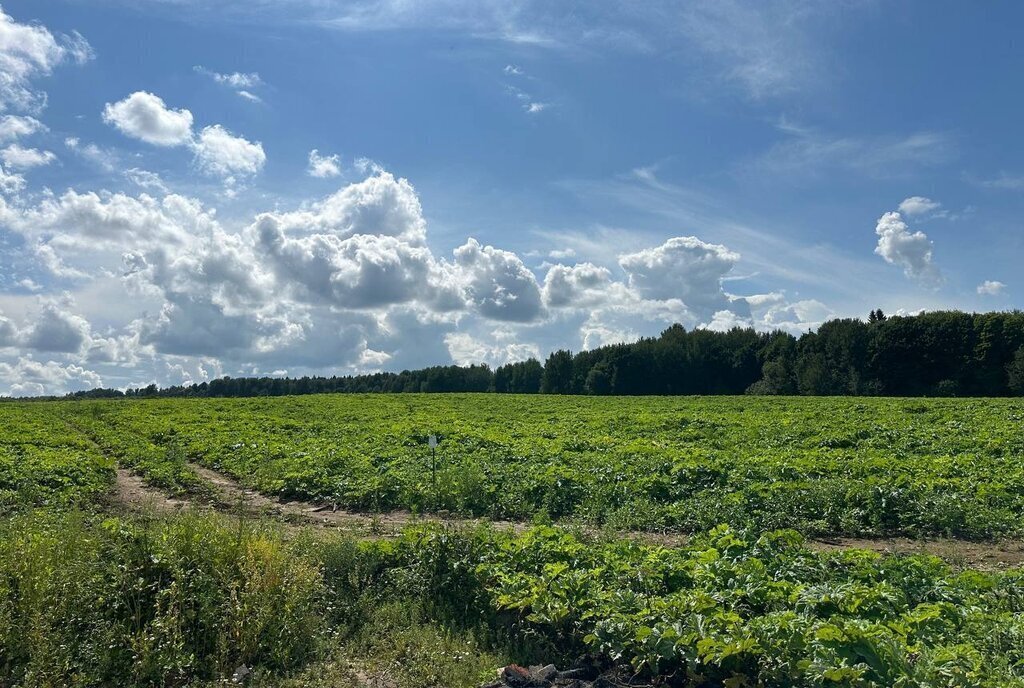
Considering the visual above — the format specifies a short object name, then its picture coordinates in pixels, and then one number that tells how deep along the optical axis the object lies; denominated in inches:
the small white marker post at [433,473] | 463.3
